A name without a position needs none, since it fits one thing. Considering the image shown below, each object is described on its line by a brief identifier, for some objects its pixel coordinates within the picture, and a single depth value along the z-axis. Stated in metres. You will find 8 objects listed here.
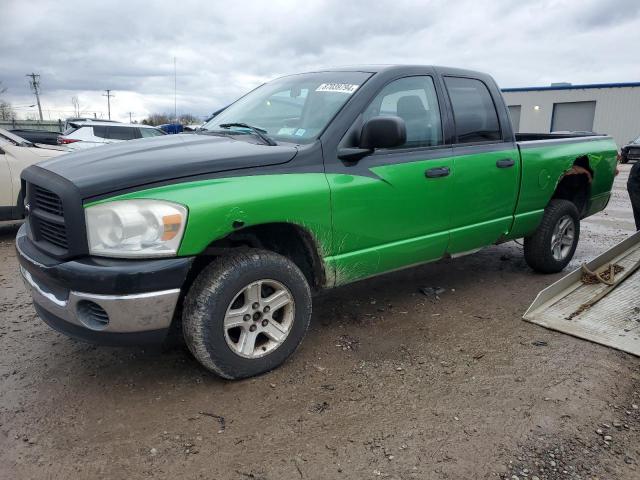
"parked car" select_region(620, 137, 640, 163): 21.41
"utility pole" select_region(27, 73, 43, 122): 55.62
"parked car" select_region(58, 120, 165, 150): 11.95
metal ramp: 3.65
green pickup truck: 2.58
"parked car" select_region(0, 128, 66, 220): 6.47
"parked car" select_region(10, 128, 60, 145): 12.02
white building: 31.72
